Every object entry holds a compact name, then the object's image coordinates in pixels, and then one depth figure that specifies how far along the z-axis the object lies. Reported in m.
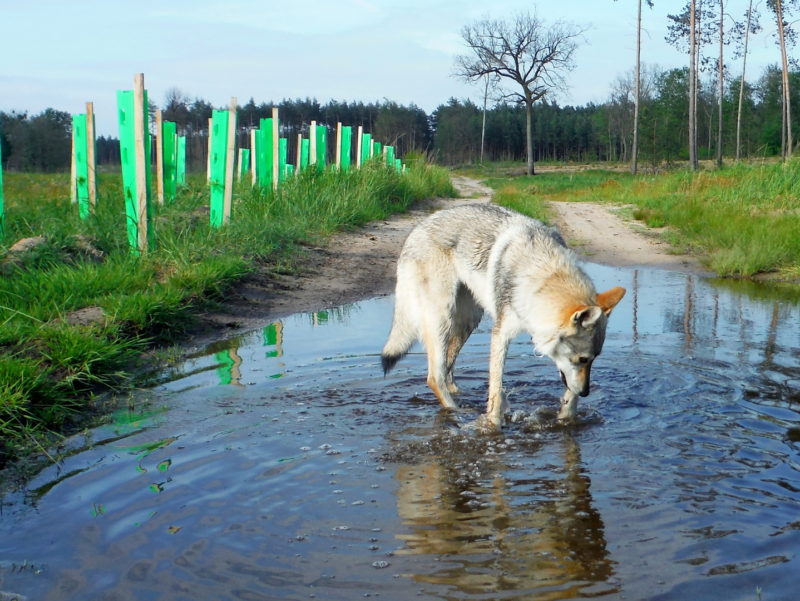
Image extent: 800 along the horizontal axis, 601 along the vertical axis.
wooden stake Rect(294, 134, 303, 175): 19.54
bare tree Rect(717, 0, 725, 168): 43.34
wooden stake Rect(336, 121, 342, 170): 20.49
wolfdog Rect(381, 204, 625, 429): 4.43
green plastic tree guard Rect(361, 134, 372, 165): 26.33
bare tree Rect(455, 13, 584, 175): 55.31
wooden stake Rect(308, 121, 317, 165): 19.27
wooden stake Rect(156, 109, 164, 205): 12.95
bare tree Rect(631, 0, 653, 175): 44.62
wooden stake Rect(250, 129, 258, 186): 15.82
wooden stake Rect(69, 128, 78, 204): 13.86
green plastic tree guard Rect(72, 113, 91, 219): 13.13
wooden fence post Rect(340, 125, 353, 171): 22.28
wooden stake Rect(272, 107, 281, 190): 14.90
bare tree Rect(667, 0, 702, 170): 36.69
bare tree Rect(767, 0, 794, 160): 37.02
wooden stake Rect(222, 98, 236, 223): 10.86
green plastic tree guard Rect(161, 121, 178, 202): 14.12
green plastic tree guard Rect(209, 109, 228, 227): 11.00
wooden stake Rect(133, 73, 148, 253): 8.46
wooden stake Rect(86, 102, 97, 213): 12.84
